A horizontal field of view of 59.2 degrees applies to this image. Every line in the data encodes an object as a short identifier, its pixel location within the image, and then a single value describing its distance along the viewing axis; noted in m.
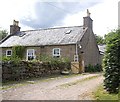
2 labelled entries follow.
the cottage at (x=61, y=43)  14.23
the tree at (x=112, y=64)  4.72
